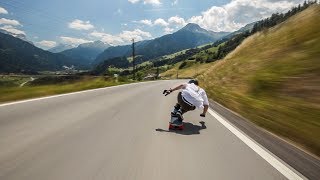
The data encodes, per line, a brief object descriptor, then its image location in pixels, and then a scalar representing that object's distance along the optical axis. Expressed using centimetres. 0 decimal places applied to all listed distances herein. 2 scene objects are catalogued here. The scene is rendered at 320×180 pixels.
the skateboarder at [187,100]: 411
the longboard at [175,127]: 401
